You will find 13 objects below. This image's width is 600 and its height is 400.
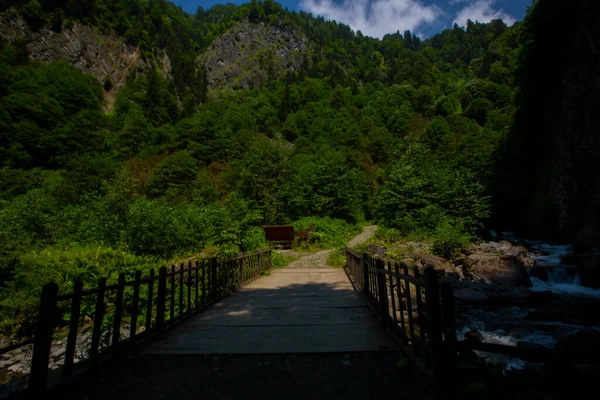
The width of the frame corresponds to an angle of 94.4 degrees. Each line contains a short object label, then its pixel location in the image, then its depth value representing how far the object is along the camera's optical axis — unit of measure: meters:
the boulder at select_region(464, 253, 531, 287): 10.42
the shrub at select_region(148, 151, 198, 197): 34.53
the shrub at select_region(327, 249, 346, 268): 13.29
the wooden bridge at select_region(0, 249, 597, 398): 2.38
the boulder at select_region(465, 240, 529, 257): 14.99
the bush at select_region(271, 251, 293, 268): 13.62
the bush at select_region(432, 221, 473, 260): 14.69
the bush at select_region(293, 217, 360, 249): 19.45
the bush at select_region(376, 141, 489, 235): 19.39
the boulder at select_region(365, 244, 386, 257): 14.27
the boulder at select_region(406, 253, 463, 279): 11.75
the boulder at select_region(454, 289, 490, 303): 8.57
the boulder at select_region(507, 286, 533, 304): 8.85
